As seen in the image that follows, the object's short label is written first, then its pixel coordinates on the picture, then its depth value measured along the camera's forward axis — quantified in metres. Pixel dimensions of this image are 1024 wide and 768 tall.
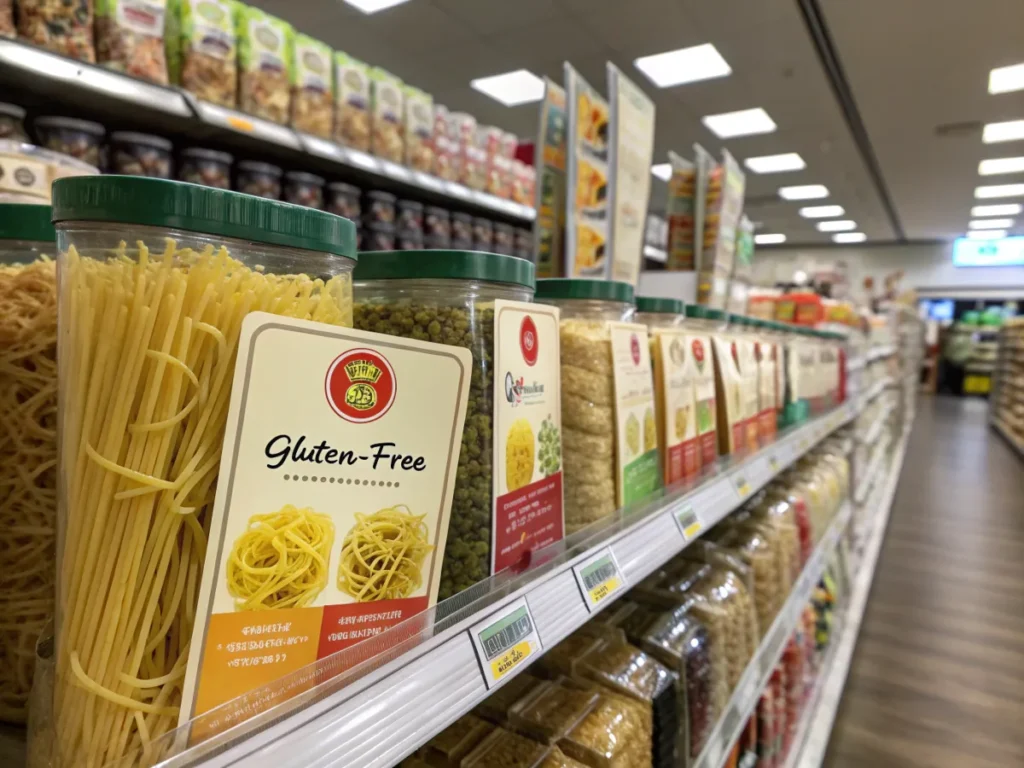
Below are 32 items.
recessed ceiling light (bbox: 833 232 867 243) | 13.61
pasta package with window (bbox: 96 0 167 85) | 1.58
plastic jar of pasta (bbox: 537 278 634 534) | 0.80
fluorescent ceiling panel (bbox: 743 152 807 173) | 7.85
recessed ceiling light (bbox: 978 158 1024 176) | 7.78
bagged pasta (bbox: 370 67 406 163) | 2.23
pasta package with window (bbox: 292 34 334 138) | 1.99
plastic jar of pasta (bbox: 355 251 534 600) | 0.58
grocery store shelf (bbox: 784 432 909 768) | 1.86
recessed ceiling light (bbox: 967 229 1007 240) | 12.95
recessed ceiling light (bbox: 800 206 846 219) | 10.90
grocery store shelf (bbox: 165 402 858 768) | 0.37
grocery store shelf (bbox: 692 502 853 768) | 1.12
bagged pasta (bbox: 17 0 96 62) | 1.45
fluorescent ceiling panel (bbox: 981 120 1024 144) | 6.59
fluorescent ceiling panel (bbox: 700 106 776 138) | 6.43
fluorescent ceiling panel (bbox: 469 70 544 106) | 5.60
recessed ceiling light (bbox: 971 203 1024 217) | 10.38
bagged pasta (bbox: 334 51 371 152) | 2.13
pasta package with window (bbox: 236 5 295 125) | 1.86
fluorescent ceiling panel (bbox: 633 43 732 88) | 5.07
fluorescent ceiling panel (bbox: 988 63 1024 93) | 5.32
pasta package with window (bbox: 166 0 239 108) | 1.74
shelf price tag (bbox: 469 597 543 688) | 0.51
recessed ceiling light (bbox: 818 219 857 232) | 12.21
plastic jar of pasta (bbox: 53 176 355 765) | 0.37
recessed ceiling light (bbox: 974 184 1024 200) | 9.14
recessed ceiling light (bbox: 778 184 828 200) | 9.39
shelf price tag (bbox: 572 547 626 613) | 0.66
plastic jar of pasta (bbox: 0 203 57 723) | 0.47
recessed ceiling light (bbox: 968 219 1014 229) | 11.82
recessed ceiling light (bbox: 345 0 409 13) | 4.36
